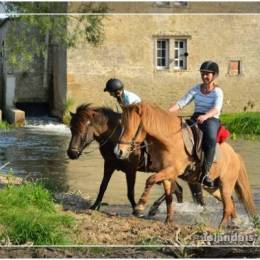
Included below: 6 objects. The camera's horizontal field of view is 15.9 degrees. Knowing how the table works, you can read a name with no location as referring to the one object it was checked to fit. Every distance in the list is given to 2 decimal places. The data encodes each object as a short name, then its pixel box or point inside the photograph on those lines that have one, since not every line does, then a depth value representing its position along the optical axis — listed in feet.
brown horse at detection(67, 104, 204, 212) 38.77
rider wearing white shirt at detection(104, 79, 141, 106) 38.84
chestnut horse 33.73
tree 47.37
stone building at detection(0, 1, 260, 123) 62.20
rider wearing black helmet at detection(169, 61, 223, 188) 35.74
